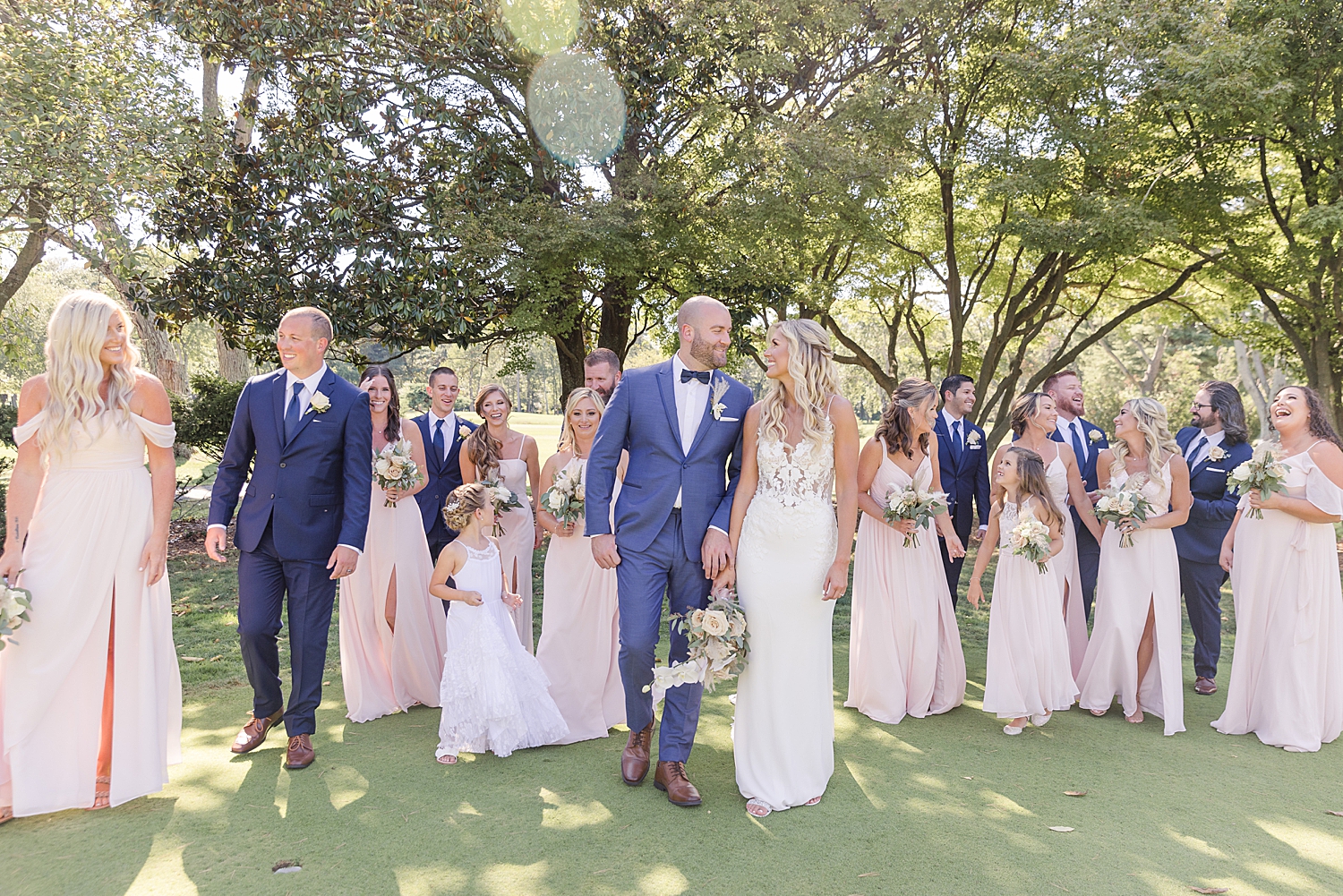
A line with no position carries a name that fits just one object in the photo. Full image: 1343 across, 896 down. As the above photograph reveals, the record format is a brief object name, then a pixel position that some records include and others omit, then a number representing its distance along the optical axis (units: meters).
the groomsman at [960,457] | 7.18
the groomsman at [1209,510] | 6.80
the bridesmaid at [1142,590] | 5.99
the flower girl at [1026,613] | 5.73
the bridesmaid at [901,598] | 5.96
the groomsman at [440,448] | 6.73
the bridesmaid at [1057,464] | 6.34
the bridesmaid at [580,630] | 5.61
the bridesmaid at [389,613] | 5.80
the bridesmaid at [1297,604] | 5.54
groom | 4.49
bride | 4.41
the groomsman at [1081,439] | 7.00
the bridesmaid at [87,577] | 4.13
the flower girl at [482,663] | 5.07
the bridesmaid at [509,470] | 6.20
